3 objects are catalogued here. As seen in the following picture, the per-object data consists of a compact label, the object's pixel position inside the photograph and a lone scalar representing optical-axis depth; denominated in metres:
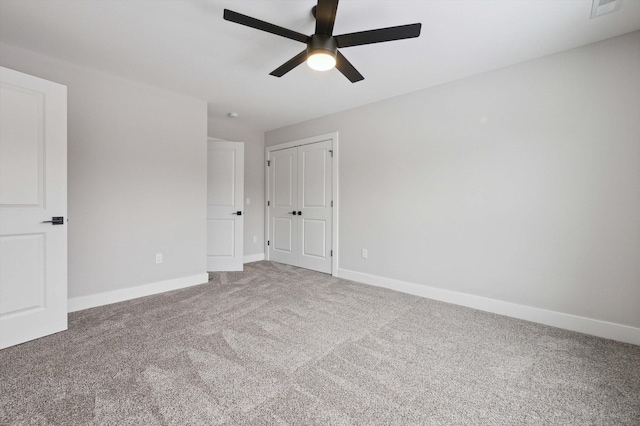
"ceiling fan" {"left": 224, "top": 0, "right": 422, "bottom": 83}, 1.76
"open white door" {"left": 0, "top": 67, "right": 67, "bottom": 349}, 2.13
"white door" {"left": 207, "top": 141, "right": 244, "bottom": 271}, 4.43
